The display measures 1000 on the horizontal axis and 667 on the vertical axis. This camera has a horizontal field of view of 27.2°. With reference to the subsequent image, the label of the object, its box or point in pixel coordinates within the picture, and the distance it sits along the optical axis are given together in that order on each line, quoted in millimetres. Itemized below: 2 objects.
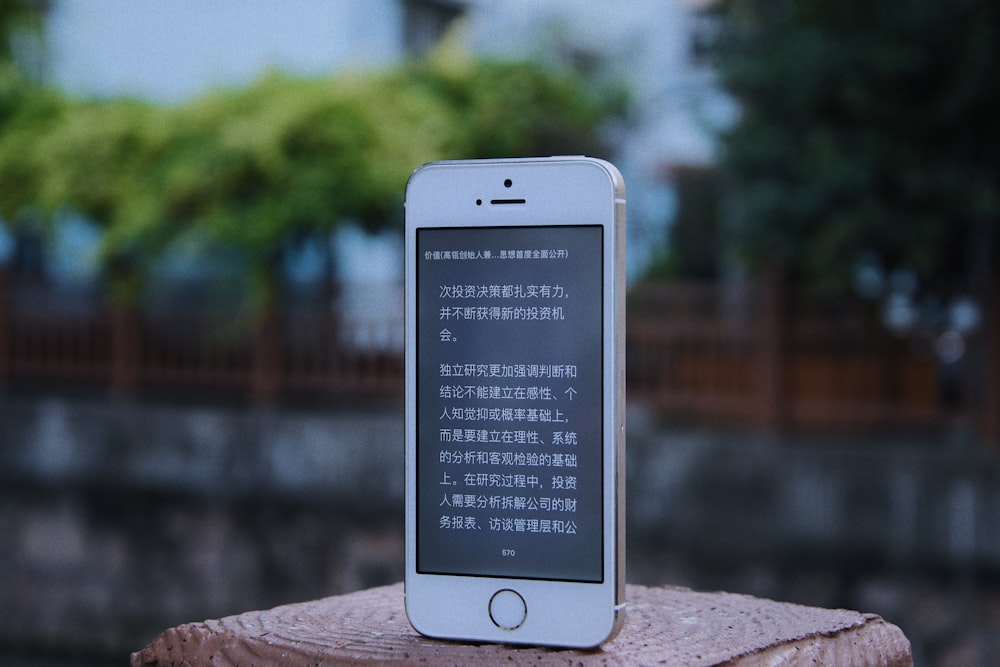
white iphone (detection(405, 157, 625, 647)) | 499
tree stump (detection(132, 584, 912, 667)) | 484
